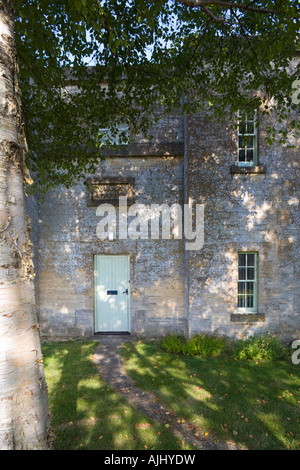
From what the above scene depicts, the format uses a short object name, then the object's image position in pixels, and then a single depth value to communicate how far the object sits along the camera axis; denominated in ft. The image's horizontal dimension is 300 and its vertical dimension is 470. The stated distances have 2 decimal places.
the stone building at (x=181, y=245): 21.72
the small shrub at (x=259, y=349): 19.35
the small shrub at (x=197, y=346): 20.02
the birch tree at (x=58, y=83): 6.08
